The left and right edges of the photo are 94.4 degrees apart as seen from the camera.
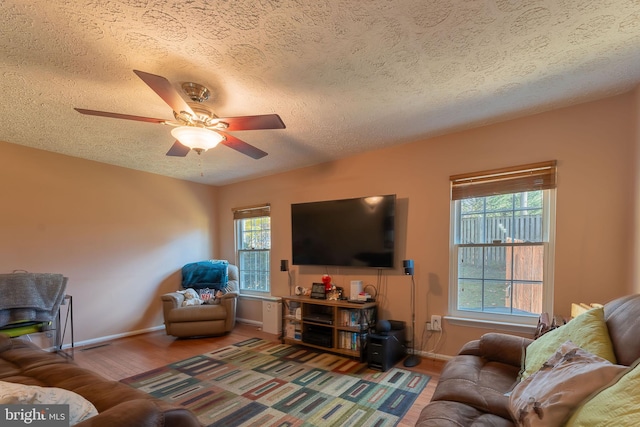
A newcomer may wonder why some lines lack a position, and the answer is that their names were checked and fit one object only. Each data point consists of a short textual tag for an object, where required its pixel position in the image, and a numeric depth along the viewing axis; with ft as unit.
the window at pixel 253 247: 15.84
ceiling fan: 6.40
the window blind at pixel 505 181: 8.55
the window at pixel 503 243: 8.69
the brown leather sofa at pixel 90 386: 3.00
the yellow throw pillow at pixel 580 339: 4.23
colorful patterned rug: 7.07
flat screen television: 11.03
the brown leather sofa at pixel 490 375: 4.10
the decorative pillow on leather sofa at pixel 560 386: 3.32
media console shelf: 10.76
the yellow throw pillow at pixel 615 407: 2.70
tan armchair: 12.86
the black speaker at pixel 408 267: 10.13
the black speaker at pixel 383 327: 10.08
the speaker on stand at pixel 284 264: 13.82
